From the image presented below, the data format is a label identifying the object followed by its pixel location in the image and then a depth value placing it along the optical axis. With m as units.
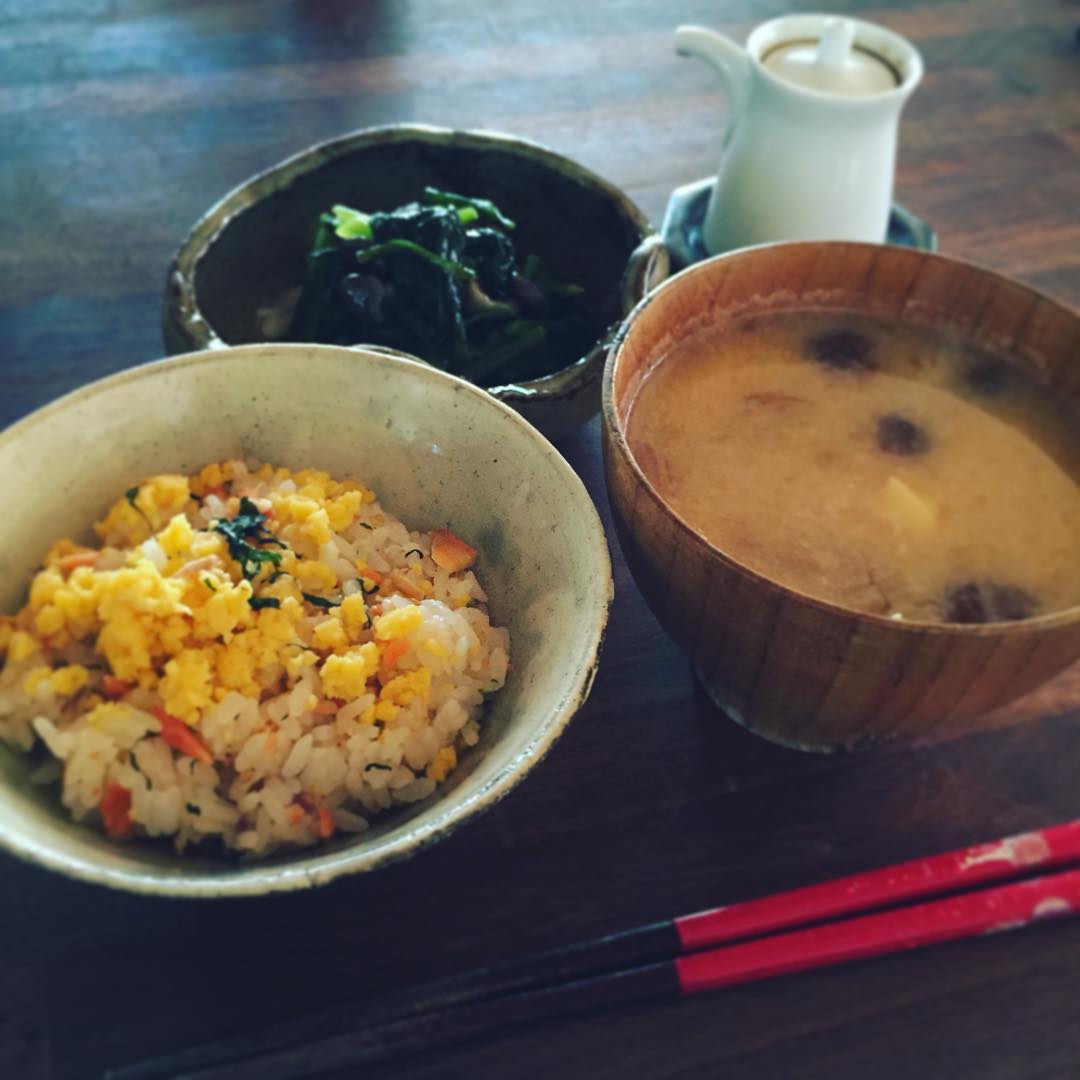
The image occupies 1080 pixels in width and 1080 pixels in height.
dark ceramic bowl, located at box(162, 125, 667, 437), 0.40
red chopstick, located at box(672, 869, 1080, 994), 0.30
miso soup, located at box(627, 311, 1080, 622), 0.32
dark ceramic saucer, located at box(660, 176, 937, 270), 0.47
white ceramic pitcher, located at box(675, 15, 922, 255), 0.43
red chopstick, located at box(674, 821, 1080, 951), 0.31
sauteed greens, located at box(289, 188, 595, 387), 0.40
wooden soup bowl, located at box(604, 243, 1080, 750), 0.28
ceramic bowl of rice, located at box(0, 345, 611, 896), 0.29
